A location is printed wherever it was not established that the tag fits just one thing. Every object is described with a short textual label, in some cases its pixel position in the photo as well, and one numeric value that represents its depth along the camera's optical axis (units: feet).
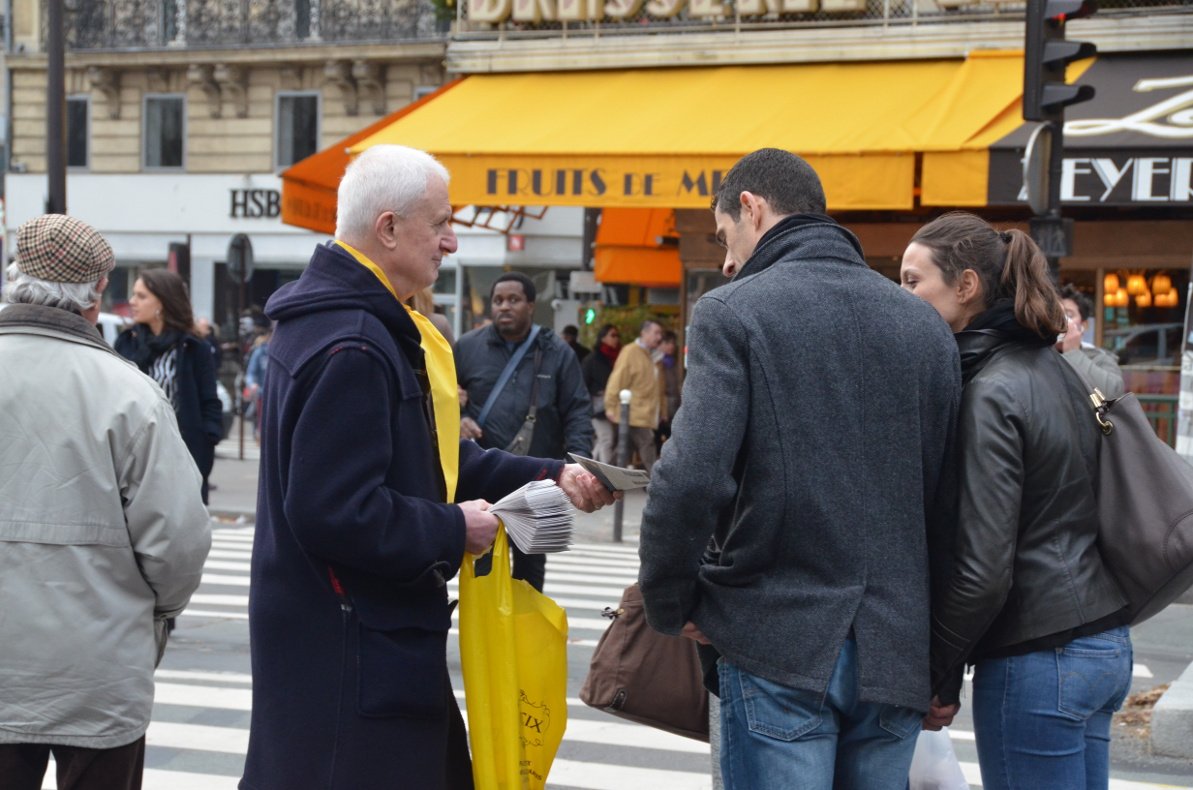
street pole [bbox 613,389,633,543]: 44.25
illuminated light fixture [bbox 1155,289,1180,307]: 46.88
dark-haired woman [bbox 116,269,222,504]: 25.94
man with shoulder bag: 24.26
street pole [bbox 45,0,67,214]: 46.44
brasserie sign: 49.93
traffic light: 29.96
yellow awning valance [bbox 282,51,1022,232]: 41.57
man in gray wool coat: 9.35
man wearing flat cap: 11.05
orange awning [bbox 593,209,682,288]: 60.80
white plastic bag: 12.43
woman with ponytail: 10.03
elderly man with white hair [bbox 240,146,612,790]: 9.66
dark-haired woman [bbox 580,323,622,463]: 61.39
